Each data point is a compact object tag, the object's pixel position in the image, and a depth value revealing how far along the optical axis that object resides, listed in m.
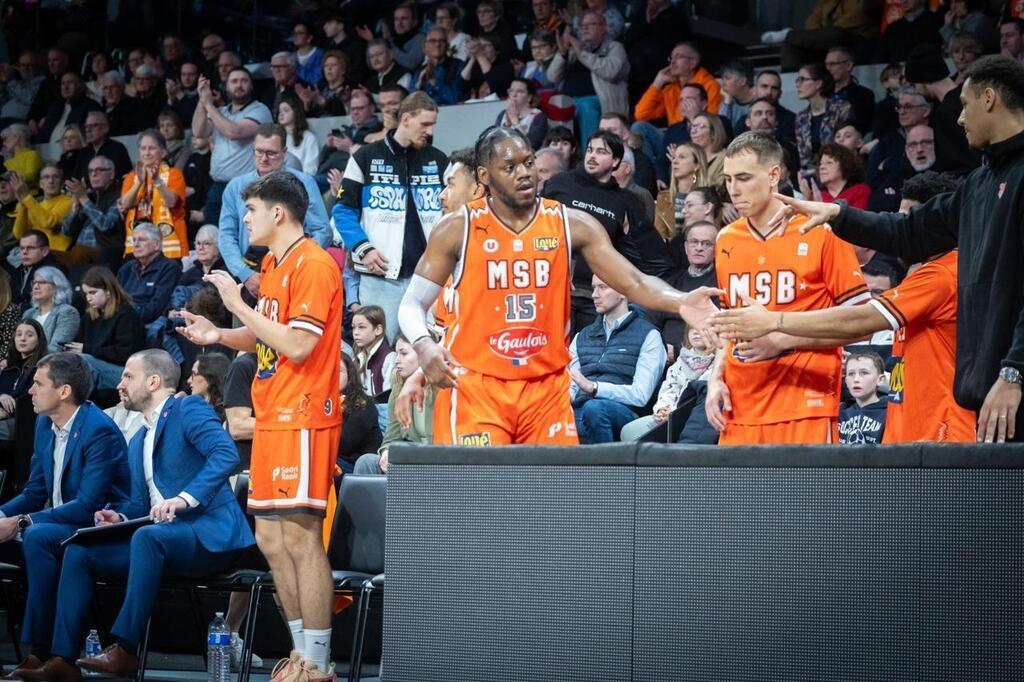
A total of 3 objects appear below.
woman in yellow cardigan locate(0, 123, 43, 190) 14.02
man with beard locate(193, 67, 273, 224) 12.25
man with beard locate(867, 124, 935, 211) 9.46
